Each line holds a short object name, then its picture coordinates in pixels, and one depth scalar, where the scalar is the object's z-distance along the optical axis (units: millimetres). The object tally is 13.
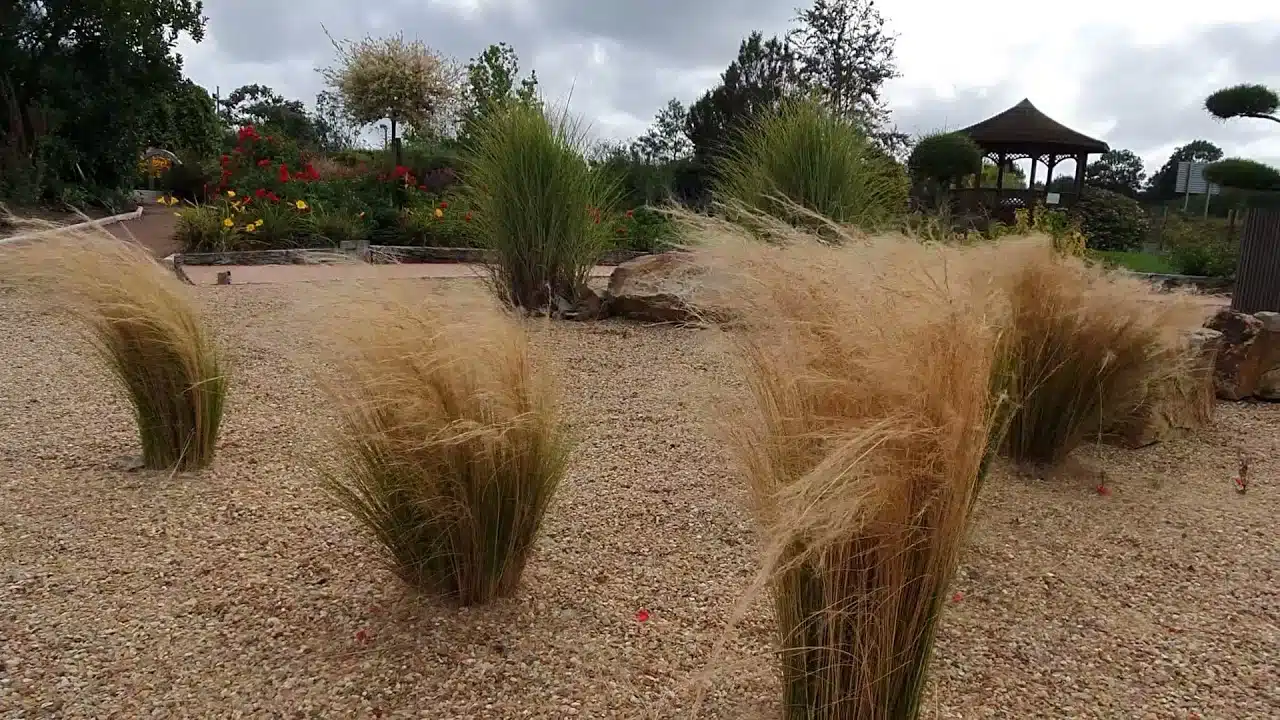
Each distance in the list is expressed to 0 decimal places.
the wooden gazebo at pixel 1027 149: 14484
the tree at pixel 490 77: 11945
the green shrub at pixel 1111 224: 13672
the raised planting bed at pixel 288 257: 7887
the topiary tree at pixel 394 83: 11297
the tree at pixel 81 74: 11492
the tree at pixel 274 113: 23750
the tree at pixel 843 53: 16141
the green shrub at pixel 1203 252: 9633
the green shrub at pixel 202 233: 8336
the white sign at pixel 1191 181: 15867
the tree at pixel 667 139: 18381
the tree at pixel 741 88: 16125
